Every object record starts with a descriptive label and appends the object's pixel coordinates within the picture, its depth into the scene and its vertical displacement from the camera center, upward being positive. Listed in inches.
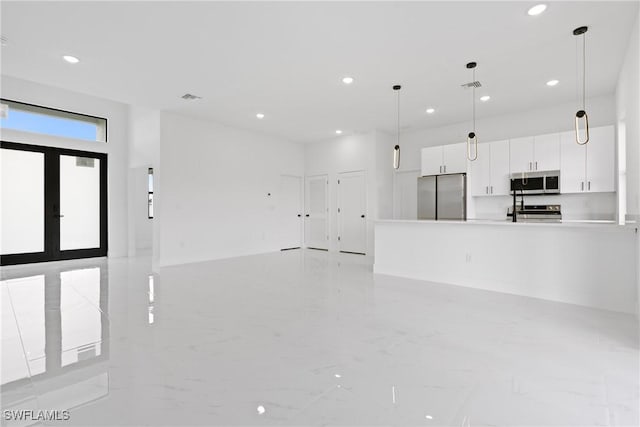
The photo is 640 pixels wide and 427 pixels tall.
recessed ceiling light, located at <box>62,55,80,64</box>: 155.6 +75.2
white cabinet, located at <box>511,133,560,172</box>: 216.1 +41.4
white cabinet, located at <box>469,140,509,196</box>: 237.8 +32.7
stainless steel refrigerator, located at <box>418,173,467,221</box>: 255.3 +13.8
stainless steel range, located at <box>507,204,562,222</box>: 225.9 +0.4
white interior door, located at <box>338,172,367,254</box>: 308.2 +0.9
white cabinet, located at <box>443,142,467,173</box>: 255.0 +44.7
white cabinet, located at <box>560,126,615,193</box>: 197.0 +32.1
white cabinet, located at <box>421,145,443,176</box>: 269.3 +45.0
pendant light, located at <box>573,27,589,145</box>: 129.3 +73.5
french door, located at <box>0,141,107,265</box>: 231.3 +8.5
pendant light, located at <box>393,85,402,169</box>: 188.9 +37.7
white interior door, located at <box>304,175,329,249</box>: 340.2 +2.1
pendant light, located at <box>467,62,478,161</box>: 161.9 +74.1
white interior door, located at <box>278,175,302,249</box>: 334.0 +3.1
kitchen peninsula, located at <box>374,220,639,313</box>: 134.8 -22.1
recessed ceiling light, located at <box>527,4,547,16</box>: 115.0 +73.3
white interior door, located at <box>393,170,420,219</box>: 301.0 +18.1
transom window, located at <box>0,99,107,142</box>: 228.2 +70.9
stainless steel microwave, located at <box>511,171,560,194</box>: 215.9 +21.4
